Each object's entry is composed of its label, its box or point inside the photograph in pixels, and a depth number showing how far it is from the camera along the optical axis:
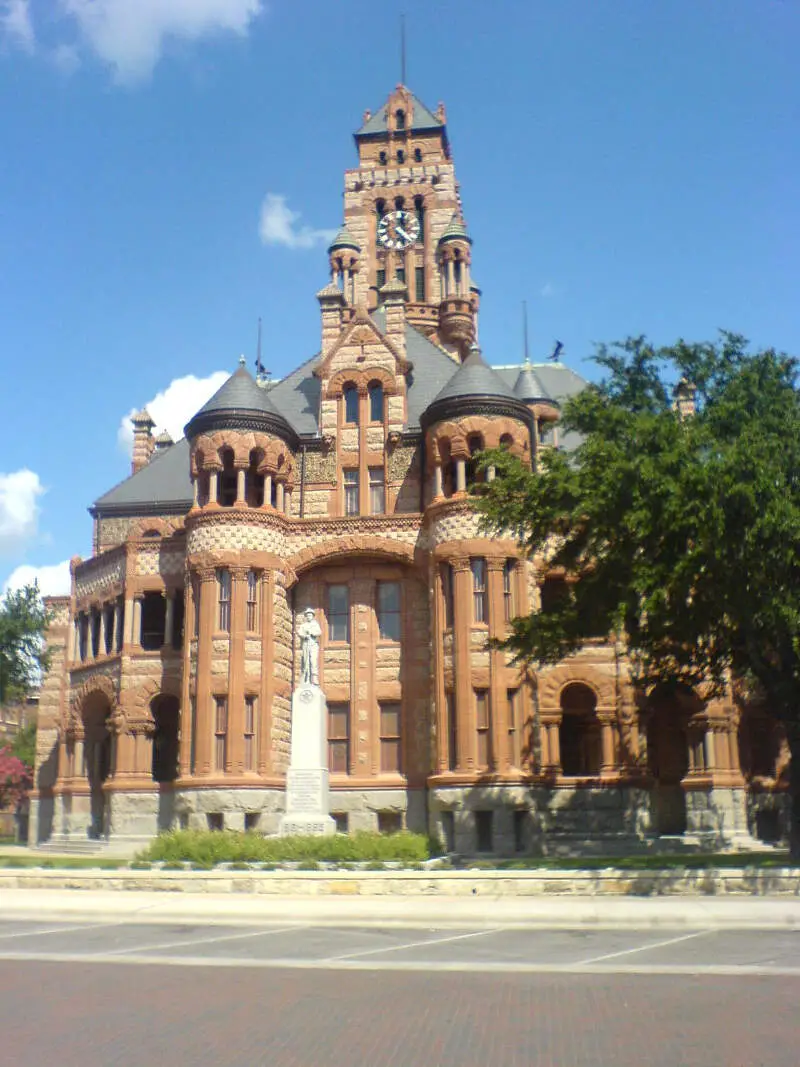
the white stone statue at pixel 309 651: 32.31
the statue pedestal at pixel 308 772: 30.80
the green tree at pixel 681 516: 22.75
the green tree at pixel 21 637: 49.00
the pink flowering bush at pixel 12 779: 62.84
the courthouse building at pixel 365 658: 36.97
